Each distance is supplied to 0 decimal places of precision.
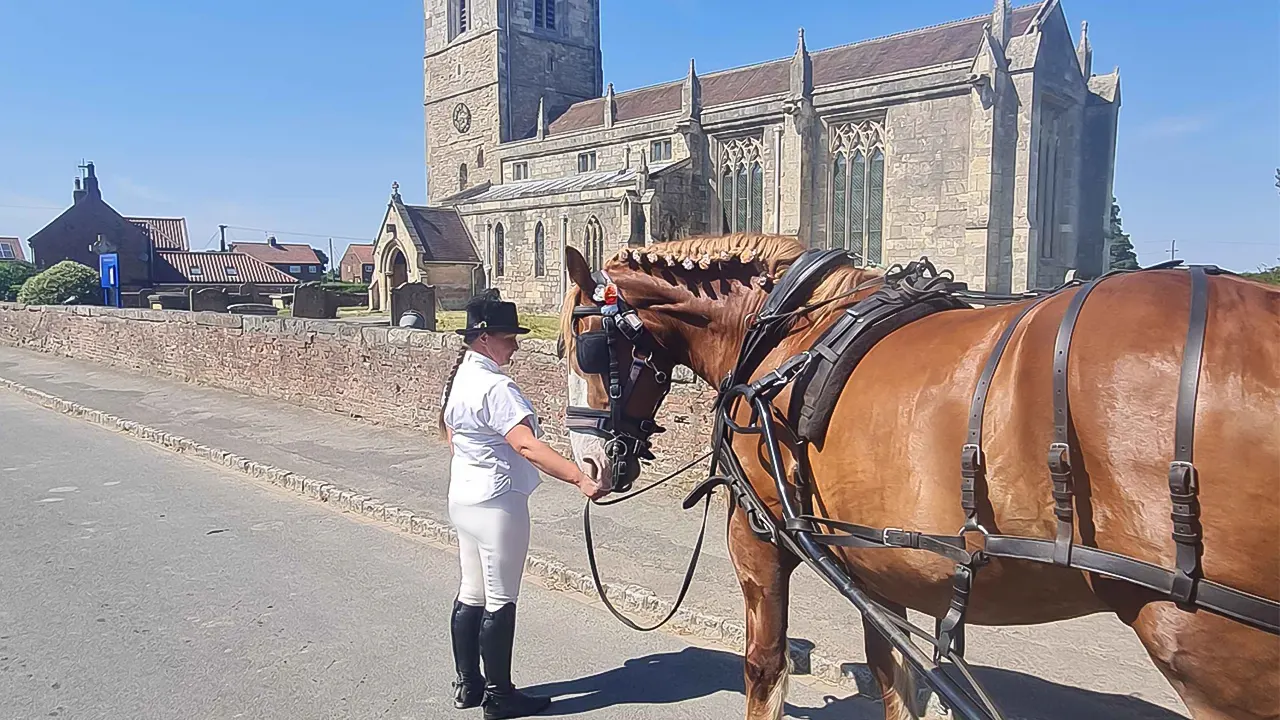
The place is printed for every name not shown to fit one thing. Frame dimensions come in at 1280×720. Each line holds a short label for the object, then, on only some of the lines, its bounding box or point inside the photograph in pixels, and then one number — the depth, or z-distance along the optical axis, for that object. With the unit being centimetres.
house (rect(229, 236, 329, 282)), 7906
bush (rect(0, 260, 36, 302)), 4097
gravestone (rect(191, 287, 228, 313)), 2369
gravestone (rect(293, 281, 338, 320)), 2166
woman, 375
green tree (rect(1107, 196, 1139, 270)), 5062
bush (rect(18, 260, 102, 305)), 2892
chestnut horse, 177
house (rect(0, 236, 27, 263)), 6994
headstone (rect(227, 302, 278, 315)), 2160
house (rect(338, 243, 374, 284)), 7688
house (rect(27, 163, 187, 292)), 5478
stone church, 2980
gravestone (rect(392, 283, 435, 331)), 2025
